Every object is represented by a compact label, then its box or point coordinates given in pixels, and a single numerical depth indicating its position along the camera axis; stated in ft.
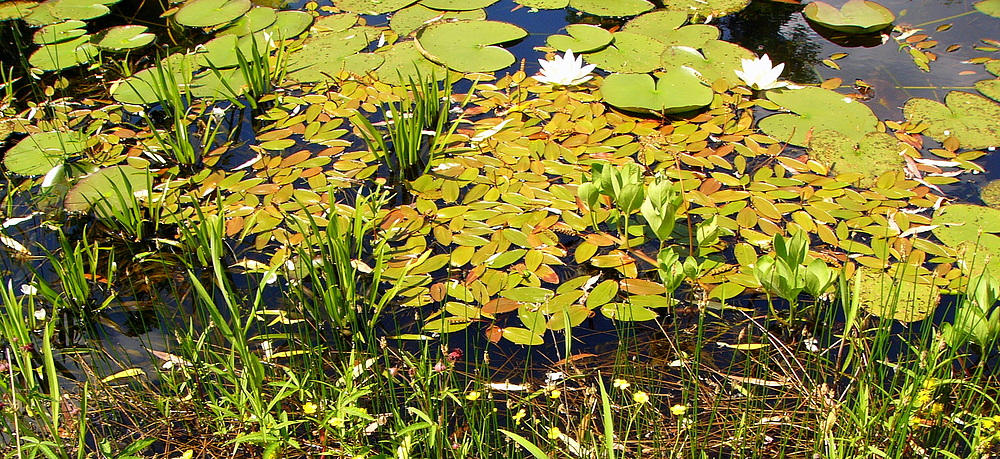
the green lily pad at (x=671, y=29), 11.34
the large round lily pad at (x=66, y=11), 12.64
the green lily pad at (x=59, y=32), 12.01
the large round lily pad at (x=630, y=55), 10.77
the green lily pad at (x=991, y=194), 8.13
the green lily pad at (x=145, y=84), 10.52
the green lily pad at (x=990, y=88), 9.88
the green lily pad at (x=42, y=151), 9.27
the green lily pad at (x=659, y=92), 9.73
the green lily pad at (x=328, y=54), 11.03
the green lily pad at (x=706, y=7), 12.17
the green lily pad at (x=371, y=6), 12.58
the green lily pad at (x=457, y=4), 12.40
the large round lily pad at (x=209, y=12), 12.32
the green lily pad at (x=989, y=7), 11.78
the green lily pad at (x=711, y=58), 10.60
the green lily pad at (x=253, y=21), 12.14
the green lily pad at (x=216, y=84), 10.61
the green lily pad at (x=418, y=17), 12.04
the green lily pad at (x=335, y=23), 12.09
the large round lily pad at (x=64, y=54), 11.35
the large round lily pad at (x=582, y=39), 11.17
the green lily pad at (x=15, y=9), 12.84
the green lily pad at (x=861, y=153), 8.72
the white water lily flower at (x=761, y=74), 9.70
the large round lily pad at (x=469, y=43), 10.87
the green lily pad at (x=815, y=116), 9.31
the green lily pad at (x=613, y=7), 12.20
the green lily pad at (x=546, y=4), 12.48
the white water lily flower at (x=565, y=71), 10.06
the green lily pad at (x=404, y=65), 10.75
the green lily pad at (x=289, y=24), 11.96
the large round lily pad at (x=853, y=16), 11.35
